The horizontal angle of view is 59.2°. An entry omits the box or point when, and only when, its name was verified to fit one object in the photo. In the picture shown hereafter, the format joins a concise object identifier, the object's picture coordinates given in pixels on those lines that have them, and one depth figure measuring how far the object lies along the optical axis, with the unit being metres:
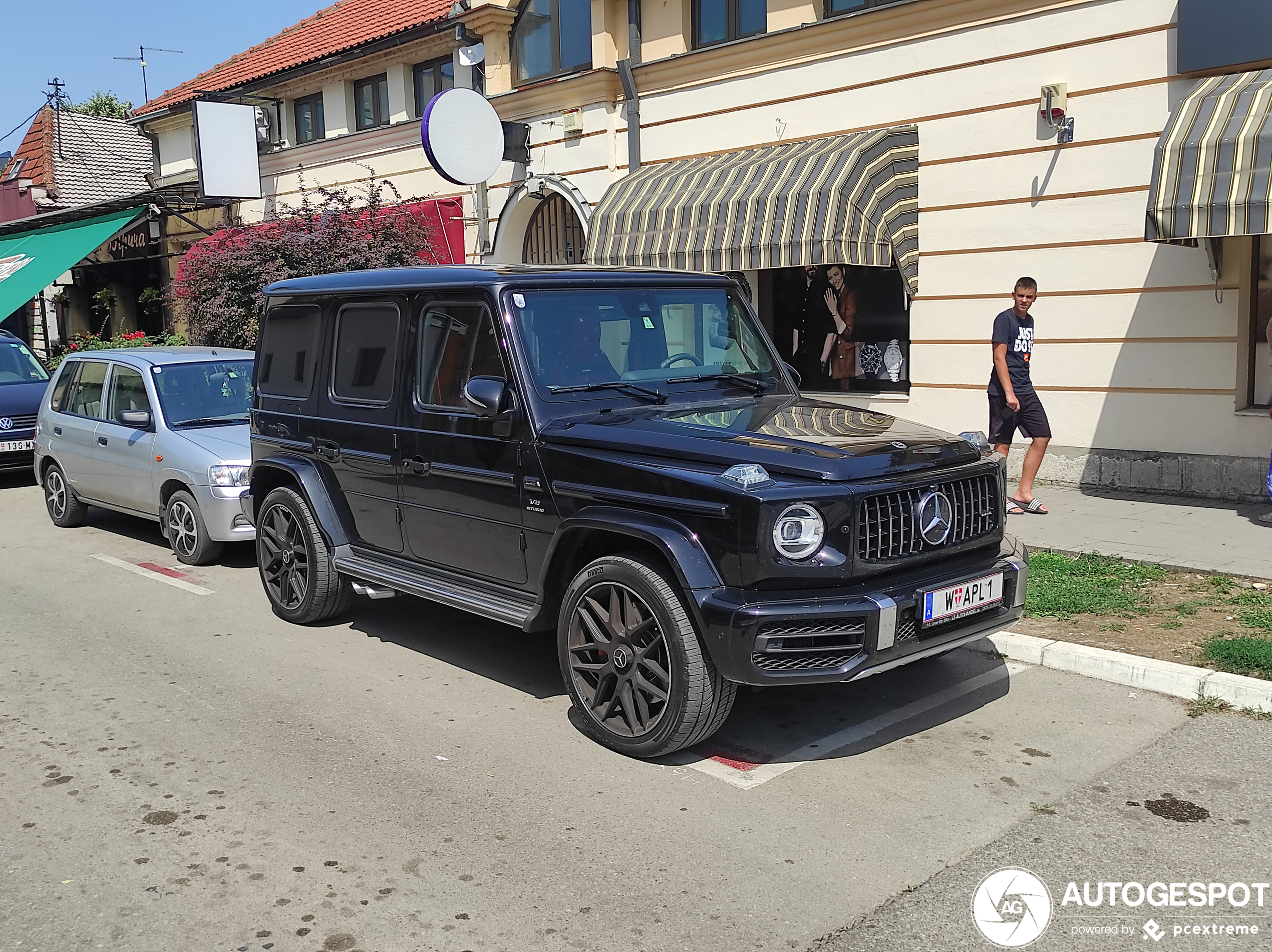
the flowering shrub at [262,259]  14.73
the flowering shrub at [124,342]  17.97
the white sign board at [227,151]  19.91
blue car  12.99
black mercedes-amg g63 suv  4.36
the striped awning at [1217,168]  8.26
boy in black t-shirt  9.34
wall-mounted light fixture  10.30
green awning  20.56
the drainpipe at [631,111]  14.38
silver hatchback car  8.59
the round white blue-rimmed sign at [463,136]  13.45
